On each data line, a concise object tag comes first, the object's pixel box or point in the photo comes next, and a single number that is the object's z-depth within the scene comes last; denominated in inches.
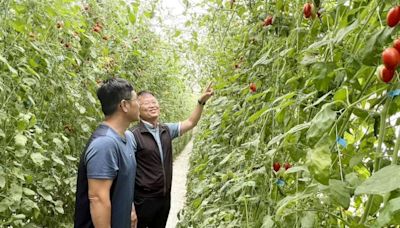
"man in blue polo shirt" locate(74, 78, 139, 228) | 68.4
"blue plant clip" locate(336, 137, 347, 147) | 26.4
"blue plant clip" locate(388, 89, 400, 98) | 22.7
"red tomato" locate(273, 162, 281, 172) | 42.1
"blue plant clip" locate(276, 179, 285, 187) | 38.2
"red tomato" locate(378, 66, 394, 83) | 21.3
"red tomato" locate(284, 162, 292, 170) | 39.2
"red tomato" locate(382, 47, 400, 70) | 20.7
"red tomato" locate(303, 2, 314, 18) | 38.1
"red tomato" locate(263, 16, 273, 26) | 54.1
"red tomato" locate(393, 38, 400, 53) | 21.1
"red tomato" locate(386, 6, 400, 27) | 22.0
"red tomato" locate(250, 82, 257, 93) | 58.0
